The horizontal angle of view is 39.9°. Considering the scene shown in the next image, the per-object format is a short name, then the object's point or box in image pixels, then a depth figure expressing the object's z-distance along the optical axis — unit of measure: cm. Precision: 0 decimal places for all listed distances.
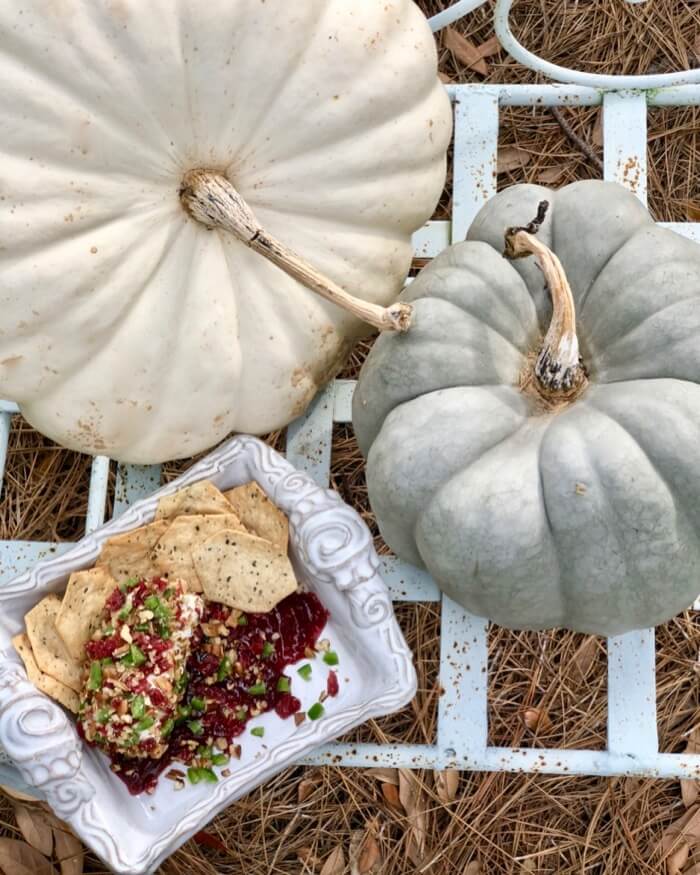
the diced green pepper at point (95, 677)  96
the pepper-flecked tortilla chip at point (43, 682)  96
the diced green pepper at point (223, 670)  101
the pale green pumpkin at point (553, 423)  84
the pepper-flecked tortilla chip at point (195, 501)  102
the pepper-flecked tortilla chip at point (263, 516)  101
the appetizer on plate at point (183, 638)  96
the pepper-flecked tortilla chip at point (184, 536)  100
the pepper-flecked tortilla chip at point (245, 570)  100
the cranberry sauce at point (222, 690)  101
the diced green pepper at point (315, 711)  101
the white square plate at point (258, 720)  93
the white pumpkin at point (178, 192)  81
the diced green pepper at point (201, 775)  100
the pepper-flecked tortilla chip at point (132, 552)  100
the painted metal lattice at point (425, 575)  108
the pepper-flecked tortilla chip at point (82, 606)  97
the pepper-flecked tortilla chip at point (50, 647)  97
